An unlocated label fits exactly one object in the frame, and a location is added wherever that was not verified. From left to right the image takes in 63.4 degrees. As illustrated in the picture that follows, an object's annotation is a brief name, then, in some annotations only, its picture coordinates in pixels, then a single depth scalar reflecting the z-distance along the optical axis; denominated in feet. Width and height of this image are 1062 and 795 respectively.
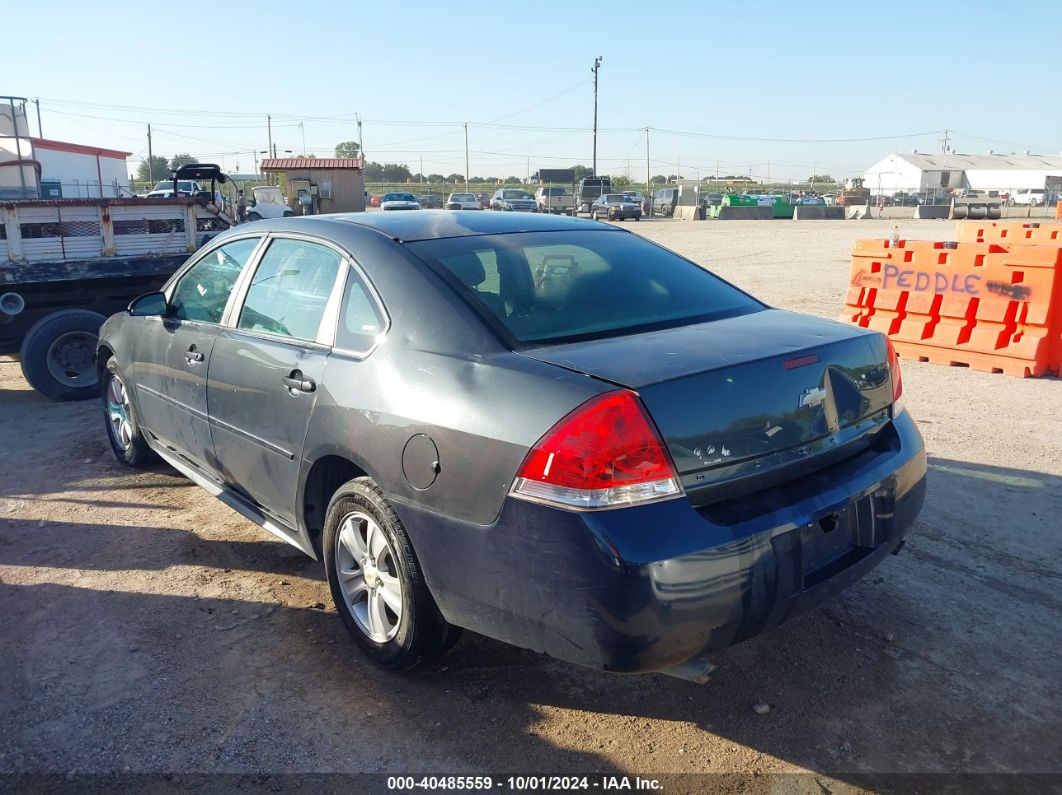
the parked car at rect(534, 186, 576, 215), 153.28
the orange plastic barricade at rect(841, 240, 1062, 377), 24.20
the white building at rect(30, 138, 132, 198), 114.35
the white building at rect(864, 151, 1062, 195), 295.69
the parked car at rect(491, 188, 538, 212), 137.49
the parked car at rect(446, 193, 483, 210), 151.62
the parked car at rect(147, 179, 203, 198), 118.58
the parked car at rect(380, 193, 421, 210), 127.95
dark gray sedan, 8.11
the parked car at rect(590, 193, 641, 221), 143.74
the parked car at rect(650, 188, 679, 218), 181.37
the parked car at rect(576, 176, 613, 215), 164.78
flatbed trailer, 24.17
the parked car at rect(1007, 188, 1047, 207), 179.32
